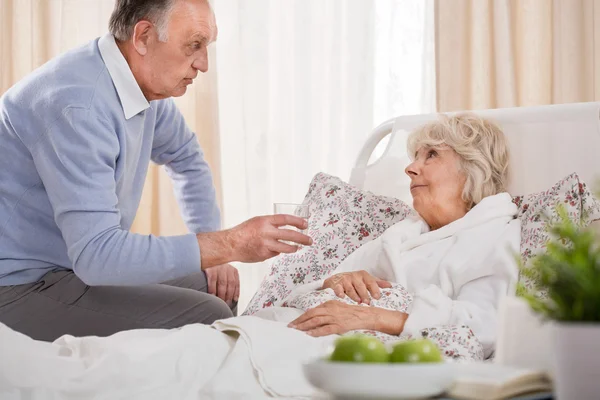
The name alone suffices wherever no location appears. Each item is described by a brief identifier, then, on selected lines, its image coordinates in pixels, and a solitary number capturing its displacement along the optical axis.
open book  1.76
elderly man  2.51
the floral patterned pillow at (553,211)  2.55
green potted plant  1.46
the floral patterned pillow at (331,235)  2.83
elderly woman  2.48
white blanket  2.10
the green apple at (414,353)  1.75
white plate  1.64
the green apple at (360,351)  1.74
